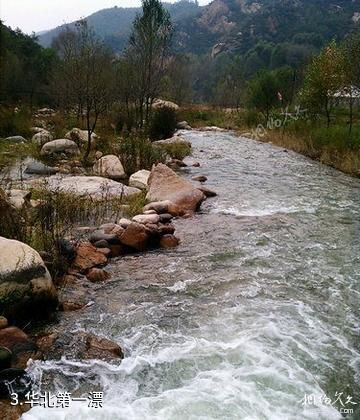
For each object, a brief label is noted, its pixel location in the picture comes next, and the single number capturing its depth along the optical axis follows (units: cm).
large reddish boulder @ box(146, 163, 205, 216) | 1112
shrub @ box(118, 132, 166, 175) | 1546
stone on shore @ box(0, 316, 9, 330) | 487
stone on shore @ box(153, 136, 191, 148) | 2136
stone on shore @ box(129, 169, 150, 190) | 1321
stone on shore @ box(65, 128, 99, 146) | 2052
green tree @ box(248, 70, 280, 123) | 3881
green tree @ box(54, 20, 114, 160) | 1698
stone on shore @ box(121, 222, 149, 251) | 835
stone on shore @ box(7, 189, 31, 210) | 878
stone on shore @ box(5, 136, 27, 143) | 2142
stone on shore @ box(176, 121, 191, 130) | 4116
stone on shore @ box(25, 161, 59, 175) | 1529
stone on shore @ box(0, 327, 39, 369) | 458
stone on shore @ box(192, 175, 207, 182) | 1541
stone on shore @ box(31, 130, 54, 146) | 2023
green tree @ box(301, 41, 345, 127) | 2236
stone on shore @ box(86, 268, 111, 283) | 696
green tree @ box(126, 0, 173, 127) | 2573
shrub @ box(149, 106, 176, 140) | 2391
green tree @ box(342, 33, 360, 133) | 1940
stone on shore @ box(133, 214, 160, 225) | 930
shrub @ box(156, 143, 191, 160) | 1969
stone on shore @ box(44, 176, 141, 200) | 1152
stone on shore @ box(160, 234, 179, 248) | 871
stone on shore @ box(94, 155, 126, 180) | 1461
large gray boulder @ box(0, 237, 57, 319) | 527
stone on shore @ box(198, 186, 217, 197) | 1301
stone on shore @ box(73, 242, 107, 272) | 725
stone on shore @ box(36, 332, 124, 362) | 491
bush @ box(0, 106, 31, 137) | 2383
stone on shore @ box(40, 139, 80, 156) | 1842
